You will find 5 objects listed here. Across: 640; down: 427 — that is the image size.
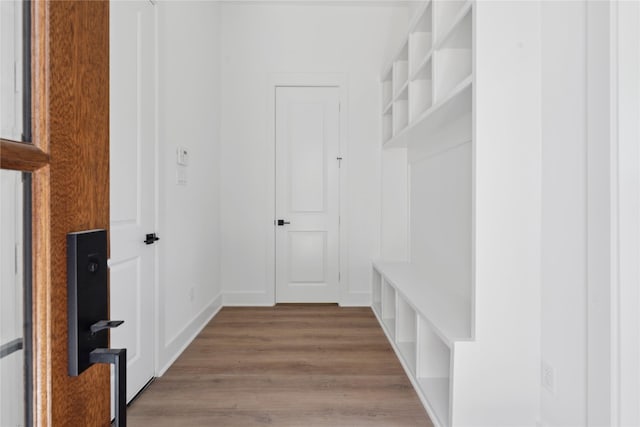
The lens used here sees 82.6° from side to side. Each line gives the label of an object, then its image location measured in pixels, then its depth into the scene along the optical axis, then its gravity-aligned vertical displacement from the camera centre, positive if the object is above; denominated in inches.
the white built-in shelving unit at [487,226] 61.1 -2.5
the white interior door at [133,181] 69.7 +6.3
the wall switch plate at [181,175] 102.0 +10.4
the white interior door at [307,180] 151.1 +13.1
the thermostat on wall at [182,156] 101.4 +15.9
